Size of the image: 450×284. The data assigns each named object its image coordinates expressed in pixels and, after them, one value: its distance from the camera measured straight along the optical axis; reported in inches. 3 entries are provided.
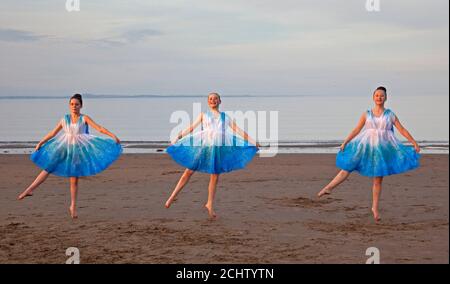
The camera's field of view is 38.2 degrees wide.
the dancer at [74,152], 450.6
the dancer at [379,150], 433.9
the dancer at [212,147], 445.7
